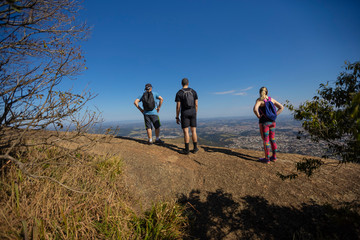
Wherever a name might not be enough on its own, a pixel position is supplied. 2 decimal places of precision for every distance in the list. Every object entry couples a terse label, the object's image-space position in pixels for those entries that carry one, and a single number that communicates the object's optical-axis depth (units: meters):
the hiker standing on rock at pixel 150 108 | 5.78
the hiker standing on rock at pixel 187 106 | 4.85
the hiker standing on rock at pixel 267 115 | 4.03
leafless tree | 2.52
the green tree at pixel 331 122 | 1.51
